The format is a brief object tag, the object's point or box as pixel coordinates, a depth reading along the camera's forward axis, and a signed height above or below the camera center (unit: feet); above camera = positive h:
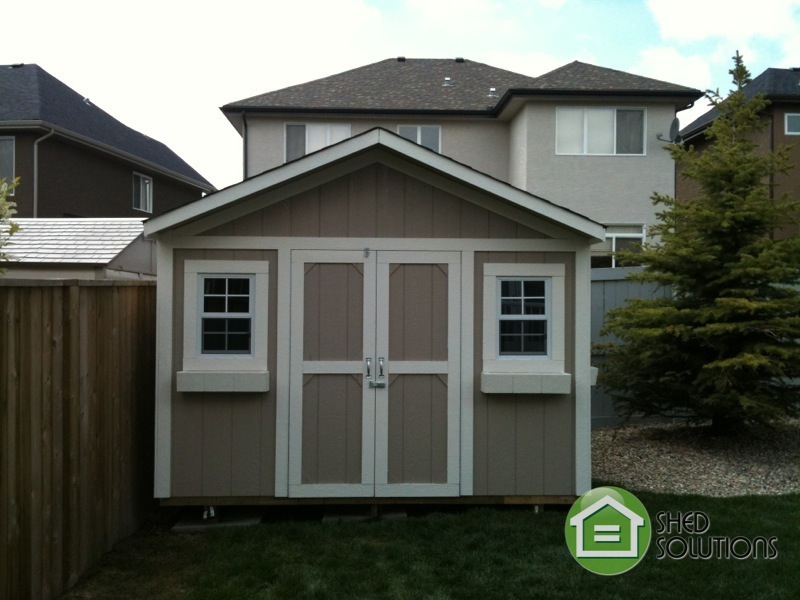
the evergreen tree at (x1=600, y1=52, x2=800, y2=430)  26.30 +0.26
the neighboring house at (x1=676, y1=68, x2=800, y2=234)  74.38 +18.44
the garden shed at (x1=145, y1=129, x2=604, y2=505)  20.97 -0.91
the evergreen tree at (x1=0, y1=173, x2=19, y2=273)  19.81 +2.50
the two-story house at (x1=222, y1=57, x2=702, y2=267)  53.21 +12.96
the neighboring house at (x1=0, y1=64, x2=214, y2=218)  58.90 +12.51
